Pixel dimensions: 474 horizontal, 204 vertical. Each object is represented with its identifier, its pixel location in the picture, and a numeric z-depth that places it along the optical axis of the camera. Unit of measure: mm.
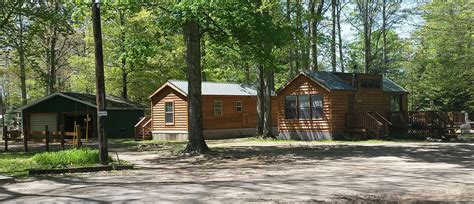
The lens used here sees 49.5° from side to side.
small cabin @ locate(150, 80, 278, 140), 31734
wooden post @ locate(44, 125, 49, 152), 19766
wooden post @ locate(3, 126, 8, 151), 23014
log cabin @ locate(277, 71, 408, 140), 26469
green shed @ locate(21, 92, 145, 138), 35500
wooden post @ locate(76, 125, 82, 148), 17698
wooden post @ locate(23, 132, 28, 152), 22094
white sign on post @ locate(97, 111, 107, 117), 14695
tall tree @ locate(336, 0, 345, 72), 42572
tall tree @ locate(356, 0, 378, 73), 43094
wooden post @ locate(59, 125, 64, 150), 18675
